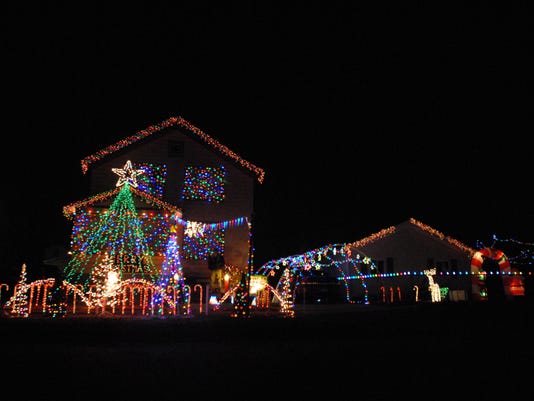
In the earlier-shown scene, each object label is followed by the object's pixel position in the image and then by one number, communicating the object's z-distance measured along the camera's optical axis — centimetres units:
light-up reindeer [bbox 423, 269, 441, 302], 1777
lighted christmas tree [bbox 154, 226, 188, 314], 1139
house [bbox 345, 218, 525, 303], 1888
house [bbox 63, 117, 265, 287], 1898
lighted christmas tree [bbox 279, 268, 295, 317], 1147
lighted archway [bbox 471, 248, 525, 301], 1850
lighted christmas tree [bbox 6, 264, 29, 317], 1056
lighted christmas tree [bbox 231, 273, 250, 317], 1007
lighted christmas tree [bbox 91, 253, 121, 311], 1112
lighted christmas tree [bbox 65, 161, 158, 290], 1642
